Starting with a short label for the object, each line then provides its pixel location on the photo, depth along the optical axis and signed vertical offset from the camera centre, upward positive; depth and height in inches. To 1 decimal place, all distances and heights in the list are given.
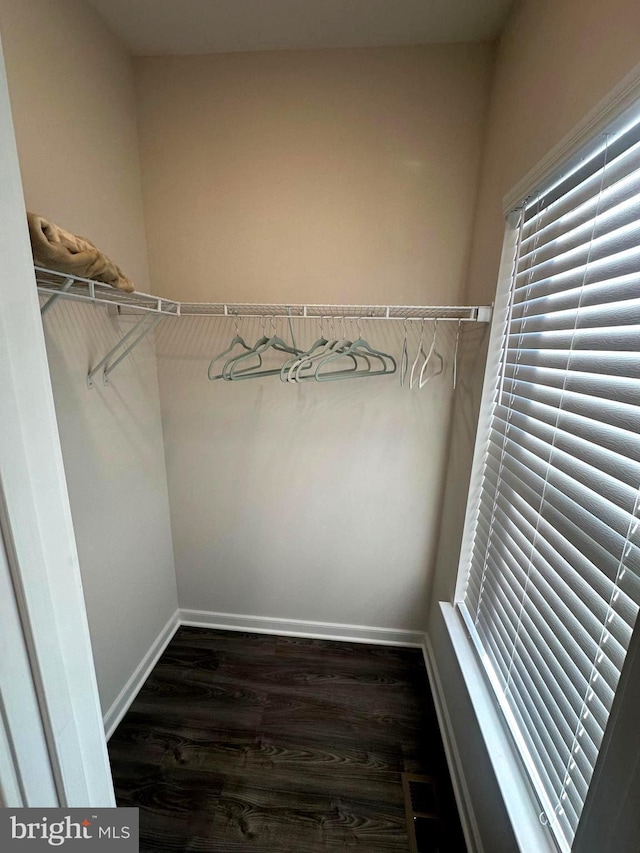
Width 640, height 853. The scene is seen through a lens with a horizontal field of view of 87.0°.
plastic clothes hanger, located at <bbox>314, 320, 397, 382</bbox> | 52.3 -1.8
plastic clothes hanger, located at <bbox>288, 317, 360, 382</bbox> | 54.9 -1.6
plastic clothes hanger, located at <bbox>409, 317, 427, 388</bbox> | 59.2 -0.5
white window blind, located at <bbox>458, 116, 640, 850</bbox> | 25.3 -10.9
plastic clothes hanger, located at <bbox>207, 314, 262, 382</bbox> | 56.4 +0.8
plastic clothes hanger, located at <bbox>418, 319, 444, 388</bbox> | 59.9 -2.6
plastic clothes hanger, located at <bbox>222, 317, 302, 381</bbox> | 54.3 -0.2
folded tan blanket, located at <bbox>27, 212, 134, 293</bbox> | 27.4 +7.7
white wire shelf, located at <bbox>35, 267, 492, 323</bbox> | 47.2 +6.2
